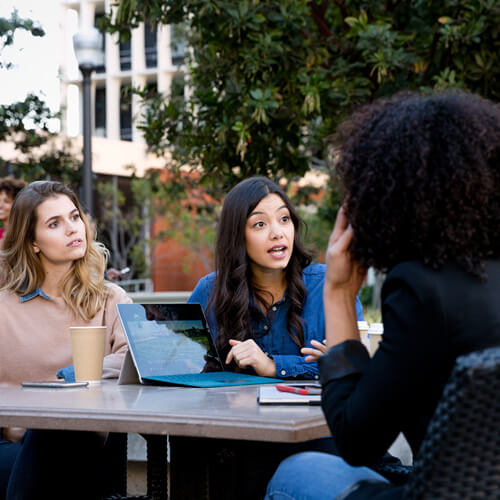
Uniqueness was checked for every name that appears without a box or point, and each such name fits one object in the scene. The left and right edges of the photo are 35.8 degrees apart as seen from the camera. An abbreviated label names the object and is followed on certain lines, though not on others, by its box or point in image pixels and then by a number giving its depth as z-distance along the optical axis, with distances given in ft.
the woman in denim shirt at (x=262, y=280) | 10.29
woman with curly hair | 4.74
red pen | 7.09
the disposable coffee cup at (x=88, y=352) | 8.41
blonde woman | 9.92
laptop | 8.46
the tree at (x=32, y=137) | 27.96
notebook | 6.59
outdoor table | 5.79
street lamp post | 28.25
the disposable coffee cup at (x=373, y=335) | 8.42
